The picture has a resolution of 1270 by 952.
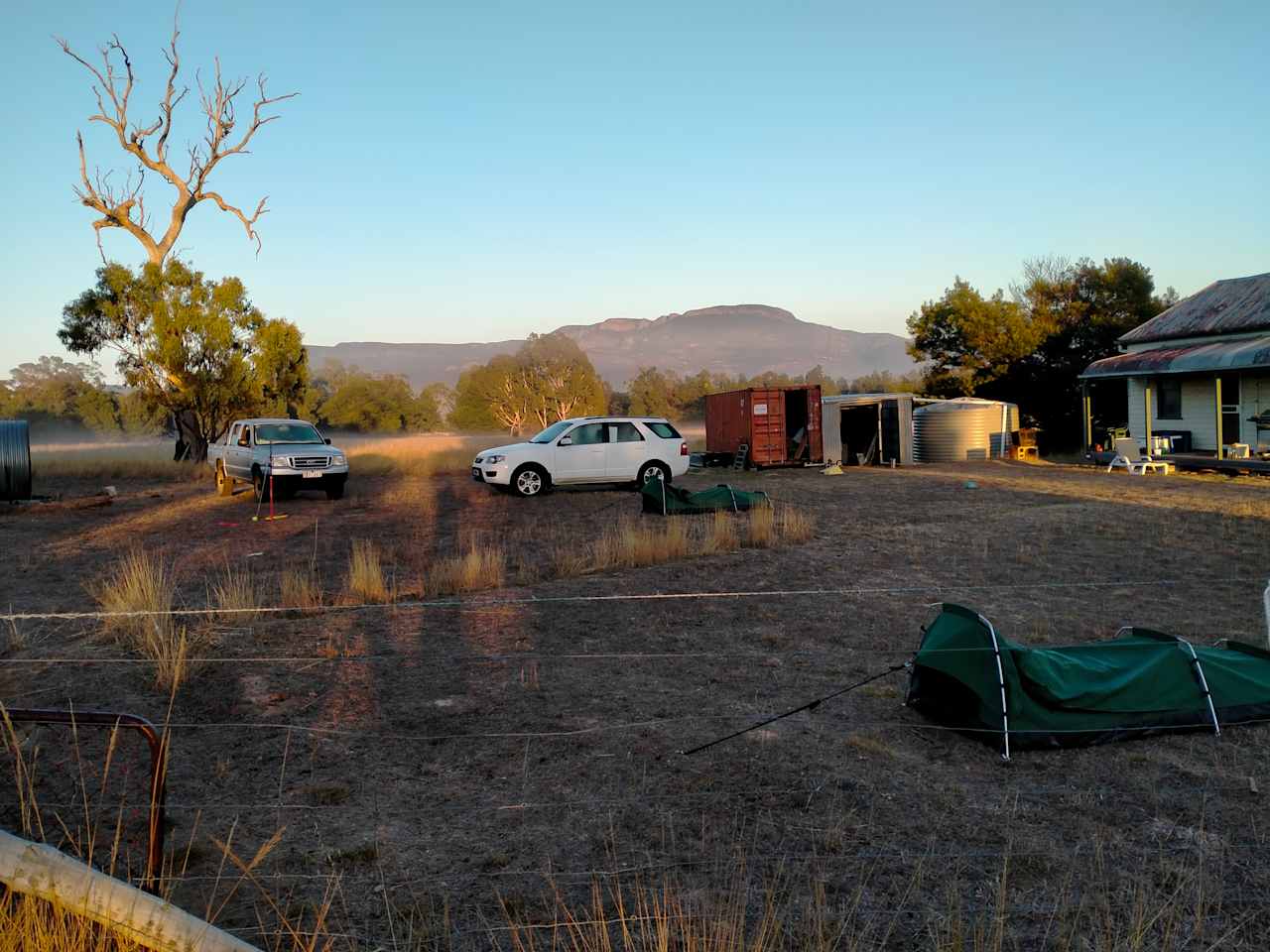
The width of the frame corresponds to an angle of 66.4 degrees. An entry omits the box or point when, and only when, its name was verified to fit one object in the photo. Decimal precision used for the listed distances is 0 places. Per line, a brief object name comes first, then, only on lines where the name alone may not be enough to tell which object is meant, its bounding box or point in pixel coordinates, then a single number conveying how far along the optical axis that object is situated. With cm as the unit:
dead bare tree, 3109
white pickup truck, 1978
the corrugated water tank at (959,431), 3062
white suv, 2033
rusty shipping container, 2841
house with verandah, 2311
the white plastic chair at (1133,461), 2350
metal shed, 2919
